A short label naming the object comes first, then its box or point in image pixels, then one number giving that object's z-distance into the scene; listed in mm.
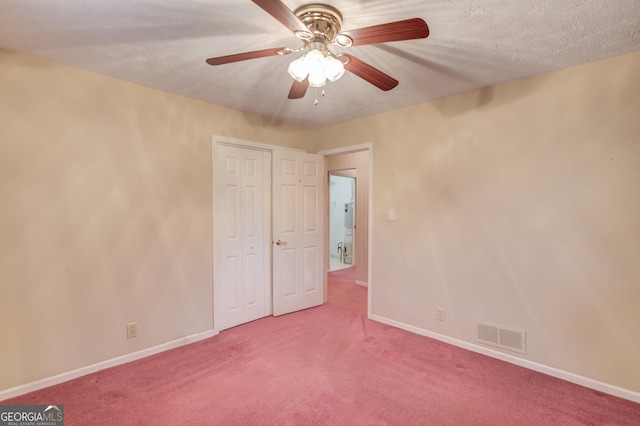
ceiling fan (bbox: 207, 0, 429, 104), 1366
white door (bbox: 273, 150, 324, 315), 3691
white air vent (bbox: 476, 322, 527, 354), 2529
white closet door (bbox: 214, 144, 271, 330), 3205
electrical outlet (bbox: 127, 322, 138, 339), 2596
